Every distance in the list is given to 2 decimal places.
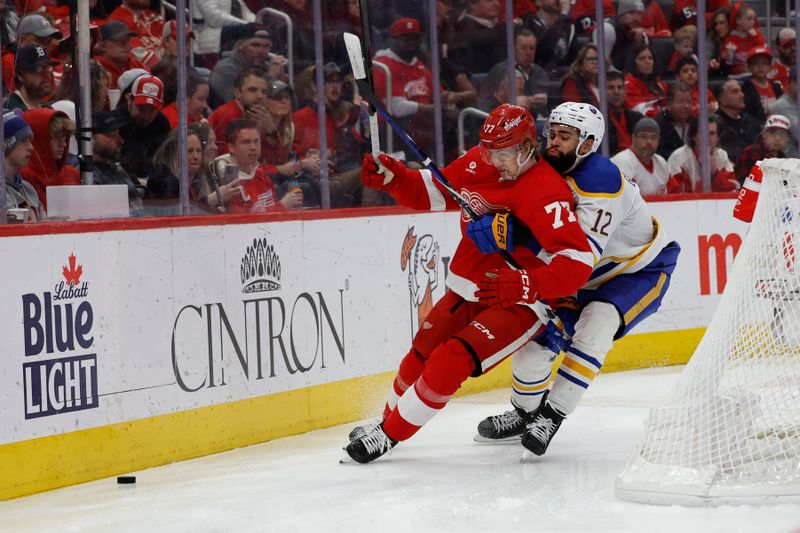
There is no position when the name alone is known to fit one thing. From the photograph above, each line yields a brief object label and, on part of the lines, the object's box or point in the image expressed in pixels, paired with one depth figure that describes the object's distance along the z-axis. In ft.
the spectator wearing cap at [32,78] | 27.32
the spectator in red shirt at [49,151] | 27.48
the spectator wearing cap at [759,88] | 50.24
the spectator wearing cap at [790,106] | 49.98
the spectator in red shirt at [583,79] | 44.80
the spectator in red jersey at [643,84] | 47.09
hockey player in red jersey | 26.03
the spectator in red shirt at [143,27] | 30.58
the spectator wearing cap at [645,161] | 45.88
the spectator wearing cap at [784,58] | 50.16
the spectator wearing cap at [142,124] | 30.09
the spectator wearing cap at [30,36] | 26.89
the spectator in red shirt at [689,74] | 48.26
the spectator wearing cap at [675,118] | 47.57
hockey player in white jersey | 27.12
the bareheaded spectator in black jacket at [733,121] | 49.32
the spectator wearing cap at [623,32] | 46.19
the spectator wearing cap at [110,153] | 29.19
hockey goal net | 23.80
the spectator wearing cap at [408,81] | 39.29
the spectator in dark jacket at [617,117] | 46.03
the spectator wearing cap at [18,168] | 26.58
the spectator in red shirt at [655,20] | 47.57
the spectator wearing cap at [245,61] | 32.68
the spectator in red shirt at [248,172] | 32.94
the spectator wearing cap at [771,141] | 50.16
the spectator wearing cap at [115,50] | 29.45
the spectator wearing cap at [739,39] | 49.73
